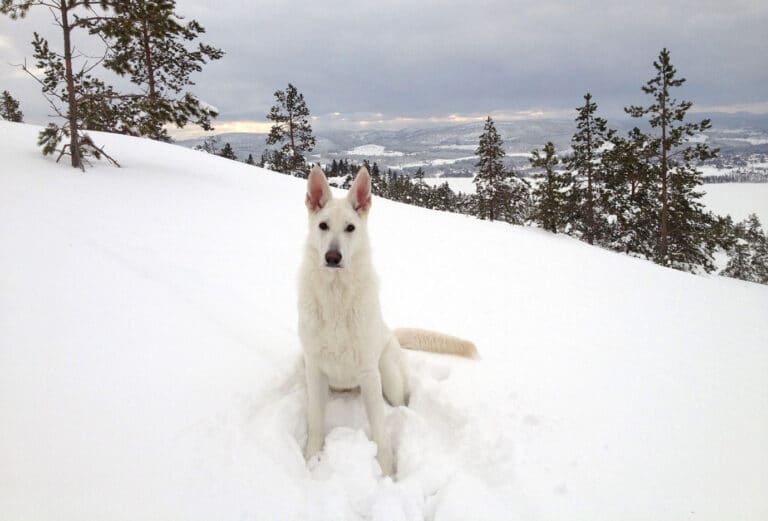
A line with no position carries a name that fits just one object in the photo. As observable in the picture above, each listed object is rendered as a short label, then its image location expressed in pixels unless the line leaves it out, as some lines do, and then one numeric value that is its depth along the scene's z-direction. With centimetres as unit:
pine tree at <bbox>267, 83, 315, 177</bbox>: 4256
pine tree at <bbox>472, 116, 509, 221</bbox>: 3762
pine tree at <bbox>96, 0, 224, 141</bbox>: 1109
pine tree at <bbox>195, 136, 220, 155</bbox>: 5953
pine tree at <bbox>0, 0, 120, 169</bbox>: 1036
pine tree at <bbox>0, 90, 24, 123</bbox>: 4144
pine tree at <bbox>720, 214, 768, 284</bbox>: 4288
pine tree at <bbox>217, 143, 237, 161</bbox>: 6041
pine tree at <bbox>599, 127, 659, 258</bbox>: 2548
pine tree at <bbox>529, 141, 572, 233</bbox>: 3038
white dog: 344
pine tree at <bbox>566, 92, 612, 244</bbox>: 2952
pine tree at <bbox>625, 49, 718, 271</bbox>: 2332
